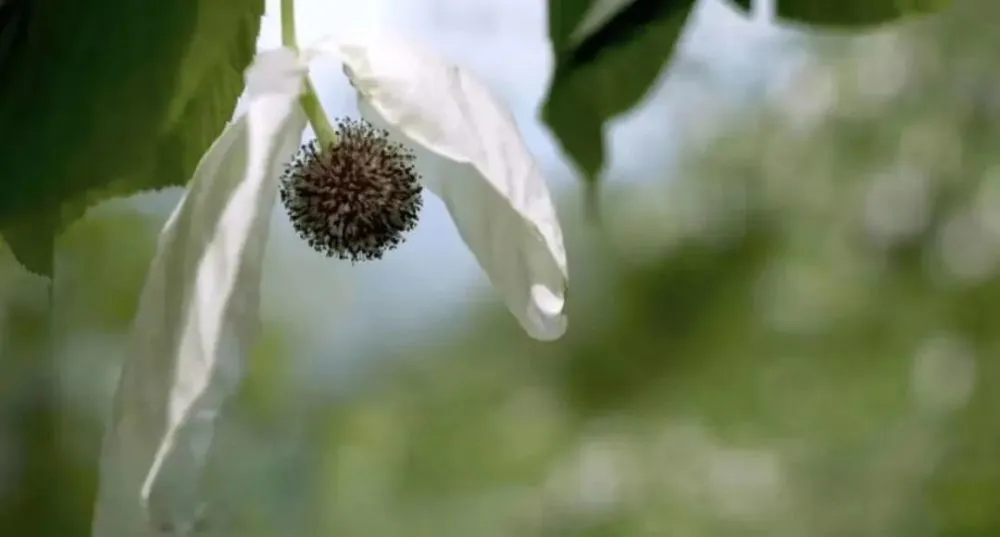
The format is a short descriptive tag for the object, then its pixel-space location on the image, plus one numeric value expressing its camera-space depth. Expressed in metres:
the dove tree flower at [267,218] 0.66
